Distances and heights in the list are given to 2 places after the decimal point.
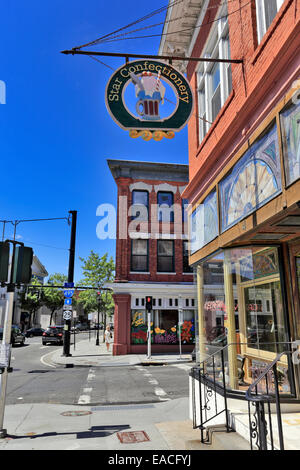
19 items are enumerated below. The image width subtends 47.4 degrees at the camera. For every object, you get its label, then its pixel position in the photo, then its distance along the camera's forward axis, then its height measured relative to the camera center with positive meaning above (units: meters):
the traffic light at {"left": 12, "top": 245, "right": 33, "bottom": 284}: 6.93 +0.98
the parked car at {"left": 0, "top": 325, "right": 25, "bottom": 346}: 28.38 -1.85
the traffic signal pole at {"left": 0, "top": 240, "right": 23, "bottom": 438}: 6.11 -0.60
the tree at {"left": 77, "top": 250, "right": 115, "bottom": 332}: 36.97 +4.73
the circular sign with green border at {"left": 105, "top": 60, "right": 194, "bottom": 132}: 6.49 +4.17
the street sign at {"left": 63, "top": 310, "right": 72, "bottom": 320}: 21.23 -0.03
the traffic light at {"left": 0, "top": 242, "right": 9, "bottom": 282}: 6.76 +1.06
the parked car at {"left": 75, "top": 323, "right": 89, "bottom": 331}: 70.36 -2.75
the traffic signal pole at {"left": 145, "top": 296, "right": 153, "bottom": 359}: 19.98 +0.54
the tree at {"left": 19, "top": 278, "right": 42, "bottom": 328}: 51.15 +2.09
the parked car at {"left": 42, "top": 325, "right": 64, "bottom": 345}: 31.03 -1.90
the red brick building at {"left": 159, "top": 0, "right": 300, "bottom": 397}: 4.78 +2.12
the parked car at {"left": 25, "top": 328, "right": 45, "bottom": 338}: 46.47 -2.40
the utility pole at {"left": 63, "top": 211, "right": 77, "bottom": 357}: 21.17 +2.87
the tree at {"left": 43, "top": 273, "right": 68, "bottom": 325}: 56.66 +3.34
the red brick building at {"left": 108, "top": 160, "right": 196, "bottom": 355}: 22.02 +3.77
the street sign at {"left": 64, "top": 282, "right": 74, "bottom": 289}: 21.88 +1.85
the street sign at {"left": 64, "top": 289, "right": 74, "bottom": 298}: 21.78 +1.34
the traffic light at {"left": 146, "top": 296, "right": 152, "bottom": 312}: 20.02 +0.66
